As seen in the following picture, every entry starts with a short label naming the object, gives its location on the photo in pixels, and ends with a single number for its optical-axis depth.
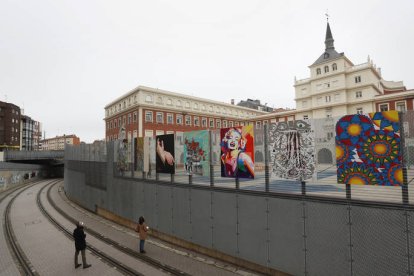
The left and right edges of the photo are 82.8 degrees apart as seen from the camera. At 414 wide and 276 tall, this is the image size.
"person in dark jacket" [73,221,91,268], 10.40
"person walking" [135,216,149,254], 11.57
